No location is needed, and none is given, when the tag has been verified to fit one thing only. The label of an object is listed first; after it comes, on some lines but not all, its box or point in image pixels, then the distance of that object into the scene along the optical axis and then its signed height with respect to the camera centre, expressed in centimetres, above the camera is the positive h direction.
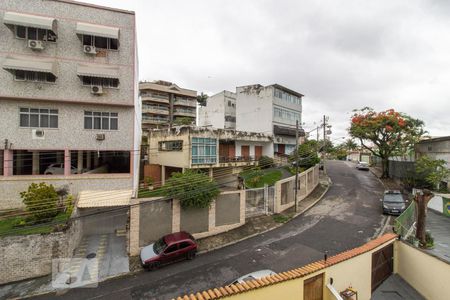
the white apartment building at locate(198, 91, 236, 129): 3984 +706
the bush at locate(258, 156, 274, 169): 2840 -195
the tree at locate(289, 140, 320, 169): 2894 -101
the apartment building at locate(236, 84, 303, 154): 3145 +558
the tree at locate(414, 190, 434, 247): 985 -307
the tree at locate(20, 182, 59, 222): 1246 -342
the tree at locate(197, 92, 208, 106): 5333 +1188
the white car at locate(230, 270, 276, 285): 902 -549
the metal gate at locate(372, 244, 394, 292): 895 -507
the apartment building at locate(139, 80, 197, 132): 4334 +920
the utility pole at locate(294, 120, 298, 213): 1917 -324
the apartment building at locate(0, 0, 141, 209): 1446 +391
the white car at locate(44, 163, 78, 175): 1635 -191
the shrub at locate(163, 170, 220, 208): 1398 -283
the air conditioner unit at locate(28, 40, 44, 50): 1454 +684
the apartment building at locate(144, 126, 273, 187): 2216 -46
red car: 1177 -598
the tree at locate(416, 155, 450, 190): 2083 -214
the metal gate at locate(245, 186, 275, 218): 1789 -464
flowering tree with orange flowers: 2564 +228
